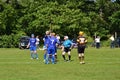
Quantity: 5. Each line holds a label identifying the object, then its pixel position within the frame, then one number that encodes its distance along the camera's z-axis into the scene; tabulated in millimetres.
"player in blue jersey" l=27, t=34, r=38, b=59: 33875
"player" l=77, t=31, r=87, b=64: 27466
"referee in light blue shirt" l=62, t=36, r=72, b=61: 30859
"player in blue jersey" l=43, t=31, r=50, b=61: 28056
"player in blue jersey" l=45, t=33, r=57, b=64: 27438
